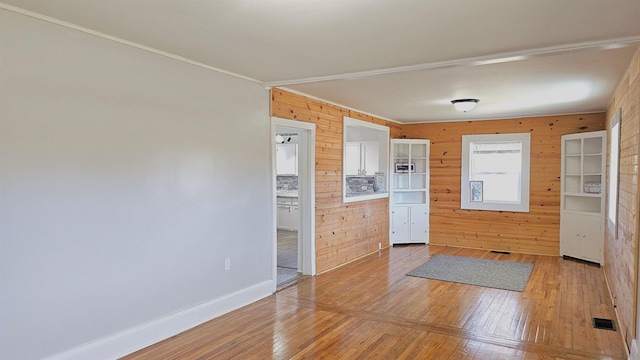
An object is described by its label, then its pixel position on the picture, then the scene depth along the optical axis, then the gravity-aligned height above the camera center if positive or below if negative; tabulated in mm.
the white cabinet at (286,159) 9773 +286
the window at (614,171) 4309 +22
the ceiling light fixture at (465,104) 5328 +882
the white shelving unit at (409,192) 7762 -391
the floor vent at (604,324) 3738 -1384
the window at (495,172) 7164 +6
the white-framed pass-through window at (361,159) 9195 +284
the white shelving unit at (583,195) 6105 -345
